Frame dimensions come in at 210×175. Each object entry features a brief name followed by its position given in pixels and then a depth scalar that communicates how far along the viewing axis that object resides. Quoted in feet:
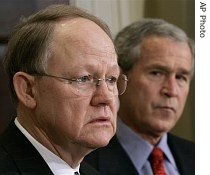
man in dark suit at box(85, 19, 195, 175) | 19.13
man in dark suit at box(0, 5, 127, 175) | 17.76
